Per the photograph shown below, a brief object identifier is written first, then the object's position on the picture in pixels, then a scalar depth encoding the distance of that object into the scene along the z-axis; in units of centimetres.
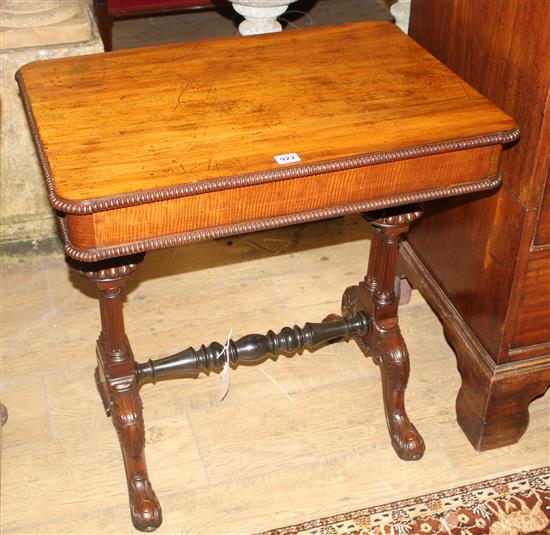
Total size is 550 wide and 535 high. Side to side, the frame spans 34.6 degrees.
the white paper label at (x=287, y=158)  163
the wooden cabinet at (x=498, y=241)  188
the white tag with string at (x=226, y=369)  218
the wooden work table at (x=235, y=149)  160
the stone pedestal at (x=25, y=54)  268
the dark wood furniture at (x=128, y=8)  339
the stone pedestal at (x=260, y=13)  265
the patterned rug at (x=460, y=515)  213
